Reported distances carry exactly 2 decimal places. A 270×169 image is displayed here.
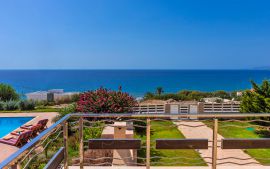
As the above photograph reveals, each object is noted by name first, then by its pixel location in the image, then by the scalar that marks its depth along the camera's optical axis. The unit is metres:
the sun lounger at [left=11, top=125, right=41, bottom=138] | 7.39
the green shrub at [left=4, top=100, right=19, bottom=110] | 13.51
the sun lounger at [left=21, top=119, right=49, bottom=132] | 7.82
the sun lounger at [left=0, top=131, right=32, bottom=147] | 6.69
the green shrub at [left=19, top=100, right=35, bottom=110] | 13.58
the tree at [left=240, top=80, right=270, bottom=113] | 8.00
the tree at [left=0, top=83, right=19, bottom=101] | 15.26
